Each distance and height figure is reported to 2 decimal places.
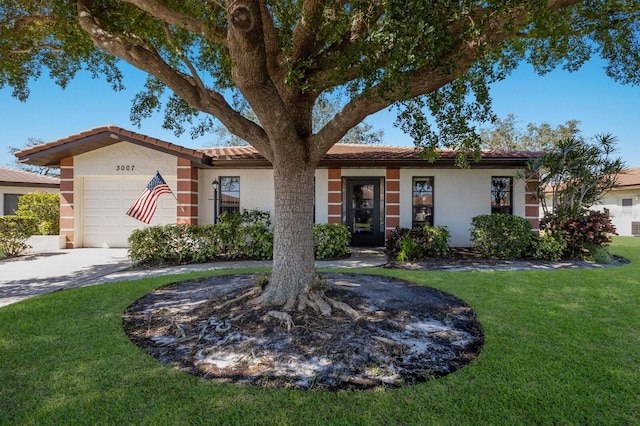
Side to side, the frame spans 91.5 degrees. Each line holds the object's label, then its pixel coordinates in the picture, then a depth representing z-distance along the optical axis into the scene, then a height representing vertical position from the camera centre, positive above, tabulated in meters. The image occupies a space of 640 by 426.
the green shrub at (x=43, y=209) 12.09 +0.20
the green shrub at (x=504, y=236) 8.84 -0.61
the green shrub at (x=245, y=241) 8.82 -0.76
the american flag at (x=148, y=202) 7.98 +0.32
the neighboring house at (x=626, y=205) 17.62 +0.59
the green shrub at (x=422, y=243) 8.60 -0.80
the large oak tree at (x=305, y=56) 3.31 +2.10
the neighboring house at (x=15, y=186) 16.80 +1.56
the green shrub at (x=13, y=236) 9.57 -0.68
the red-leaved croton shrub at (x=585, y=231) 8.65 -0.46
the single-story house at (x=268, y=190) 10.66 +0.88
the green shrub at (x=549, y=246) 8.64 -0.87
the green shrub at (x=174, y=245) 8.30 -0.84
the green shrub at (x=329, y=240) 9.07 -0.76
